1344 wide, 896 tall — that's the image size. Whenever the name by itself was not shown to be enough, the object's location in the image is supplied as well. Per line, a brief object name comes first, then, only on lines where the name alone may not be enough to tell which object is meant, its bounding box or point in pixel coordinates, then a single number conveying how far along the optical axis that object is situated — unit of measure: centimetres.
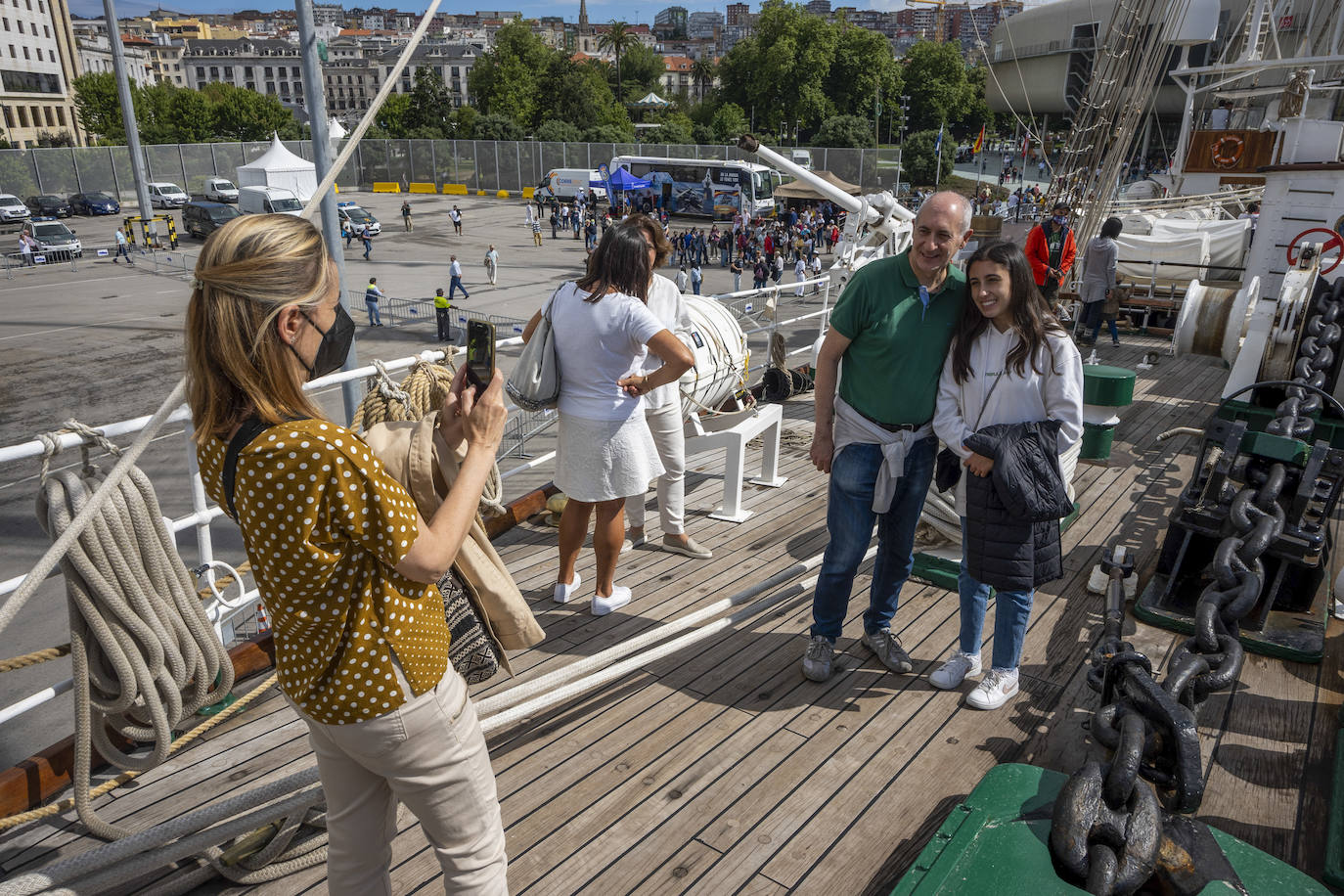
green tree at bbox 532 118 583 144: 6169
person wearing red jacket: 900
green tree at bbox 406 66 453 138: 6700
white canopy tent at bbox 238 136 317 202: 3538
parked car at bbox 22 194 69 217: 4097
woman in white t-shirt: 336
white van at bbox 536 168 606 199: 4616
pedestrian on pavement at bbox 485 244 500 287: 2669
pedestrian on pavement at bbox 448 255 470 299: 2266
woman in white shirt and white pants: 417
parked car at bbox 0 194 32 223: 3831
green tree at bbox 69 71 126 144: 6656
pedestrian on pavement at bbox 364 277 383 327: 2023
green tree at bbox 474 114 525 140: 6069
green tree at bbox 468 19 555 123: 6856
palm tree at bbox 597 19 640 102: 9988
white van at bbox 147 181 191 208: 4322
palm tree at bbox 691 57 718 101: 10569
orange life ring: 1541
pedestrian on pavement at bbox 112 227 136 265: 3092
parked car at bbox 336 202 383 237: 3416
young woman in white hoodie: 276
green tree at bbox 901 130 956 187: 5928
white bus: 4119
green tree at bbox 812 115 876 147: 5968
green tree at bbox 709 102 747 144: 6856
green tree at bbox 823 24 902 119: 7044
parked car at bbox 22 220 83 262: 3075
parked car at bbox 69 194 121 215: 4259
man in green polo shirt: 291
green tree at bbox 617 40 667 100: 11100
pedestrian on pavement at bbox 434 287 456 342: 1822
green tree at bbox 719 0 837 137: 6962
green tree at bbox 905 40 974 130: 7381
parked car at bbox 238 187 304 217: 3431
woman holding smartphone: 137
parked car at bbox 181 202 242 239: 3484
